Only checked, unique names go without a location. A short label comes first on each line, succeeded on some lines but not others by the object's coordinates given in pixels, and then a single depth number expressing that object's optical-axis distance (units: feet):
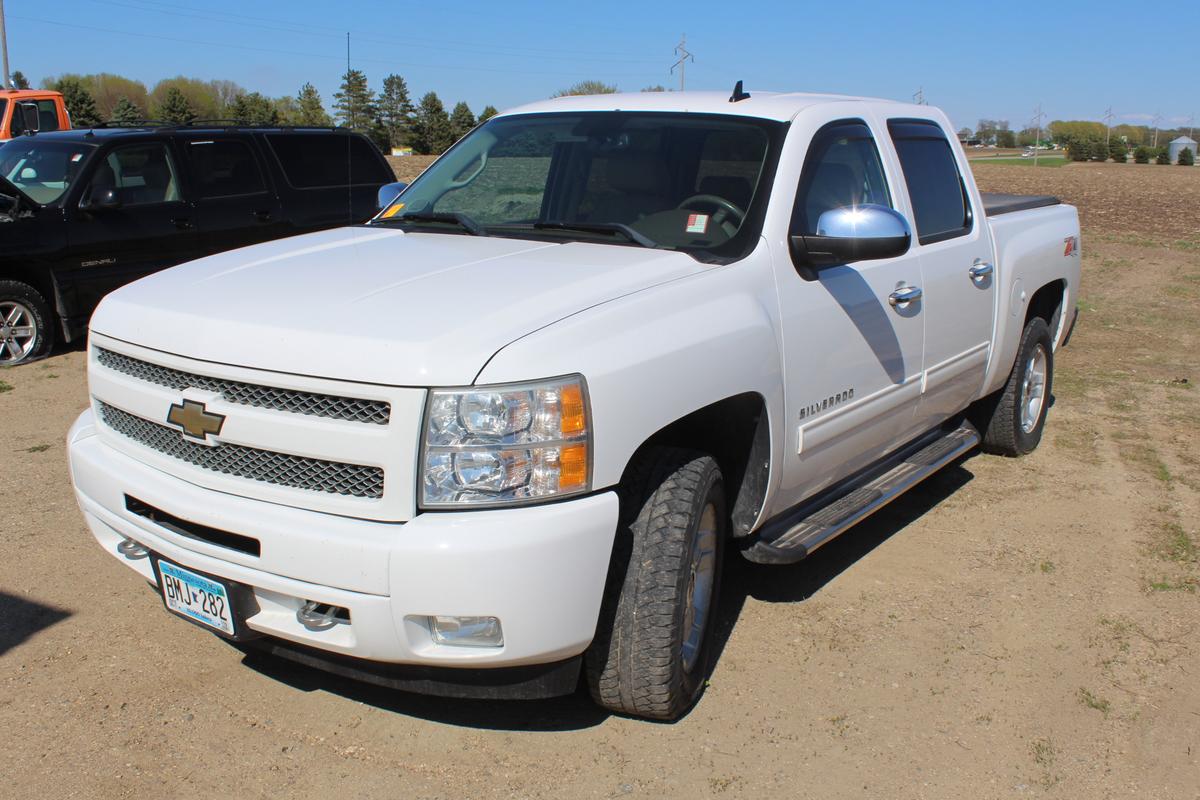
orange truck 60.23
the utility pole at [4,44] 111.75
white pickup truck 9.25
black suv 27.58
